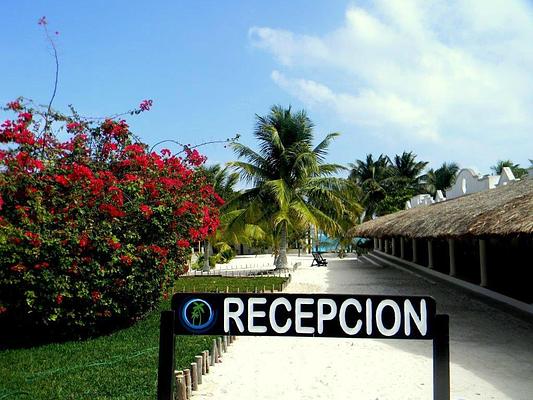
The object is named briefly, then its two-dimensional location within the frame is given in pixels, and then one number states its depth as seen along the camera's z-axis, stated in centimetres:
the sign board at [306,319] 332
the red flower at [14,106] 819
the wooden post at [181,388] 475
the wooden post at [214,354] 640
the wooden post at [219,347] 678
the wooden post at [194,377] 528
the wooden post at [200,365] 554
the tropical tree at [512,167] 4222
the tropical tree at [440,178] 4394
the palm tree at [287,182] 2064
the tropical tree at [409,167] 4447
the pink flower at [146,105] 952
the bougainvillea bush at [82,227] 706
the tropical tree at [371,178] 3928
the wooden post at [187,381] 495
